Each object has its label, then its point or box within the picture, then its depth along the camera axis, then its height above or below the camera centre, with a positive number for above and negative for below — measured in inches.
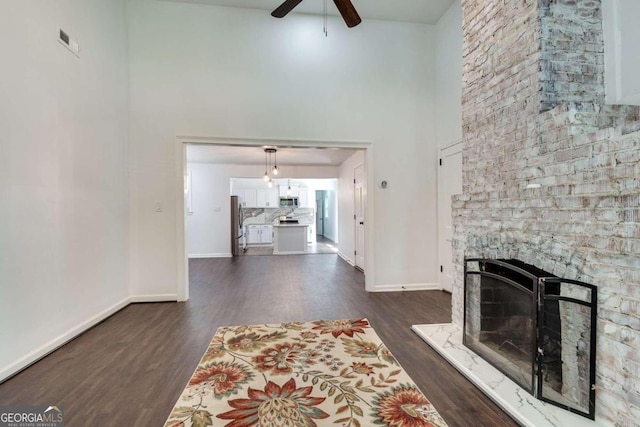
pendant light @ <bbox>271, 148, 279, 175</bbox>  235.3 +47.8
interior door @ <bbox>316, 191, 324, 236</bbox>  512.9 -9.3
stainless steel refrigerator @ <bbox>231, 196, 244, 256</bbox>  283.0 -16.7
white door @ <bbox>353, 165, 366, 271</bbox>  208.8 -4.6
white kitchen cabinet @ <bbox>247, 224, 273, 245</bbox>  376.5 -33.5
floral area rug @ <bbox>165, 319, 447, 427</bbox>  58.2 -43.6
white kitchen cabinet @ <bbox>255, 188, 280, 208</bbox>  367.6 +15.2
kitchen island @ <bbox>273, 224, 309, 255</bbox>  301.9 -31.7
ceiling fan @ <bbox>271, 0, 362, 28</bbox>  92.9 +68.2
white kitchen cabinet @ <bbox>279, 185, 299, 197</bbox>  378.9 +25.2
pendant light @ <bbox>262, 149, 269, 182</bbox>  268.7 +41.0
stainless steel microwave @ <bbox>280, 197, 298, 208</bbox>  381.4 +10.0
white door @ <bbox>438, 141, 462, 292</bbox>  137.1 +6.1
